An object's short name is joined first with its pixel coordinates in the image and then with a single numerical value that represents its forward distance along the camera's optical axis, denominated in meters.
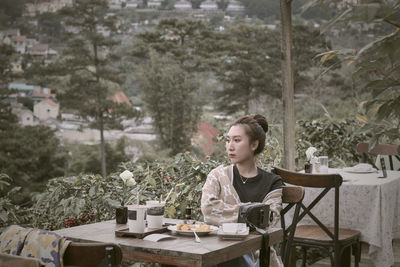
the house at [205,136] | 30.33
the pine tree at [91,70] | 29.14
